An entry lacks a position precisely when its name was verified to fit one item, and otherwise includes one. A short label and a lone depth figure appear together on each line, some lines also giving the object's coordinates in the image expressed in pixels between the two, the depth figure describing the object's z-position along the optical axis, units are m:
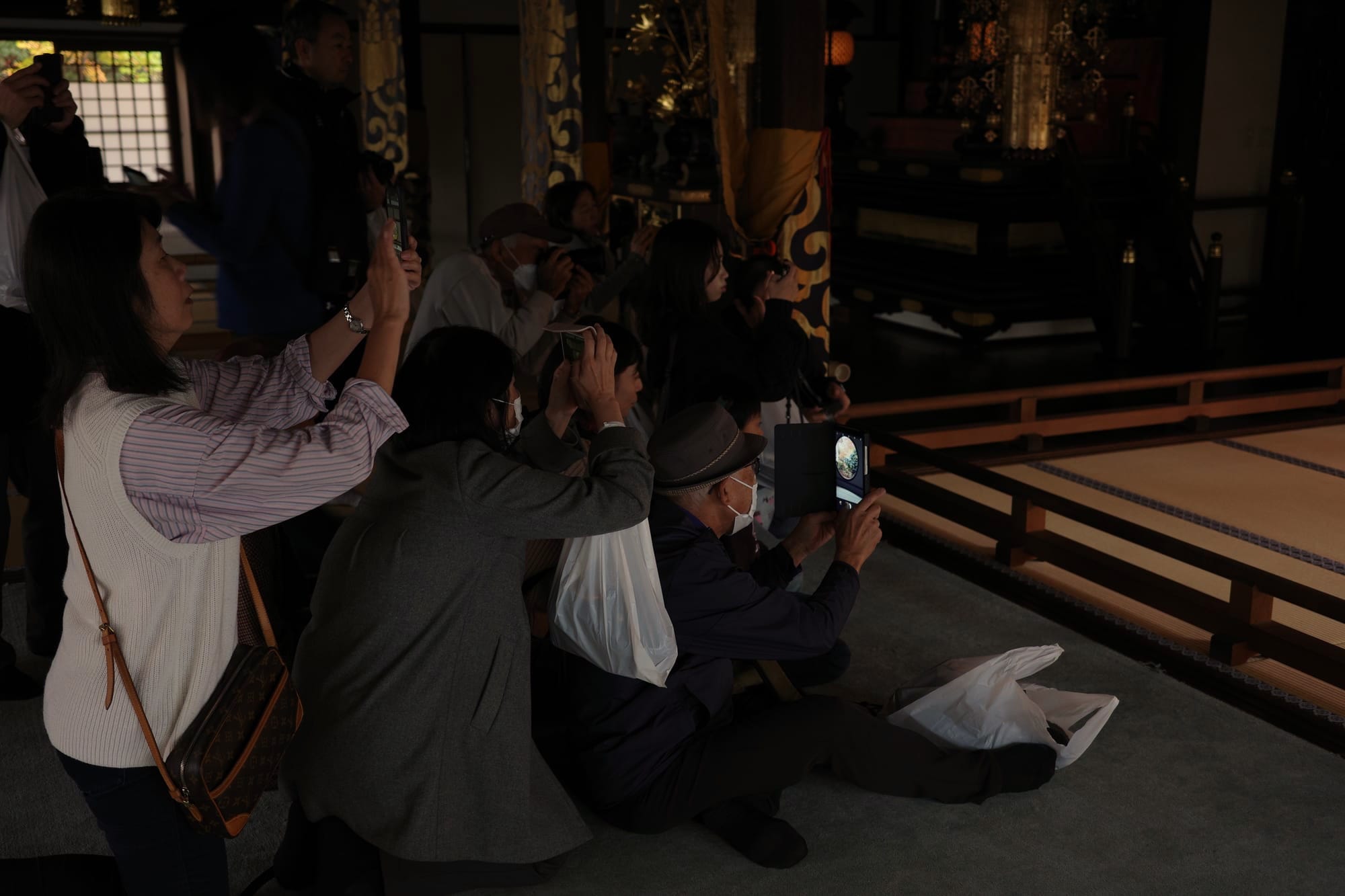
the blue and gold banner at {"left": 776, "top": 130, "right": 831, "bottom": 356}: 4.64
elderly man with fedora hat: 2.19
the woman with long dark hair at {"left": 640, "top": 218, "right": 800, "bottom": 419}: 3.16
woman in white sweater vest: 1.44
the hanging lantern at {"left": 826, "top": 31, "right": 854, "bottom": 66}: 9.06
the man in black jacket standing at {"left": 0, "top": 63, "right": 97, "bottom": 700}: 2.57
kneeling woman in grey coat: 1.90
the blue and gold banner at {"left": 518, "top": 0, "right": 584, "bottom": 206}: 6.52
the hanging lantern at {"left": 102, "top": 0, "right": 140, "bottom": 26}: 7.96
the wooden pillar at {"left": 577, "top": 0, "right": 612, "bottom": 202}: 7.38
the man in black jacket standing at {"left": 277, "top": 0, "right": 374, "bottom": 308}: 2.85
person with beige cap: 3.52
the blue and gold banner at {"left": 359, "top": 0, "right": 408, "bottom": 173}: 7.59
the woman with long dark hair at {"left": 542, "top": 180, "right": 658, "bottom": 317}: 3.99
